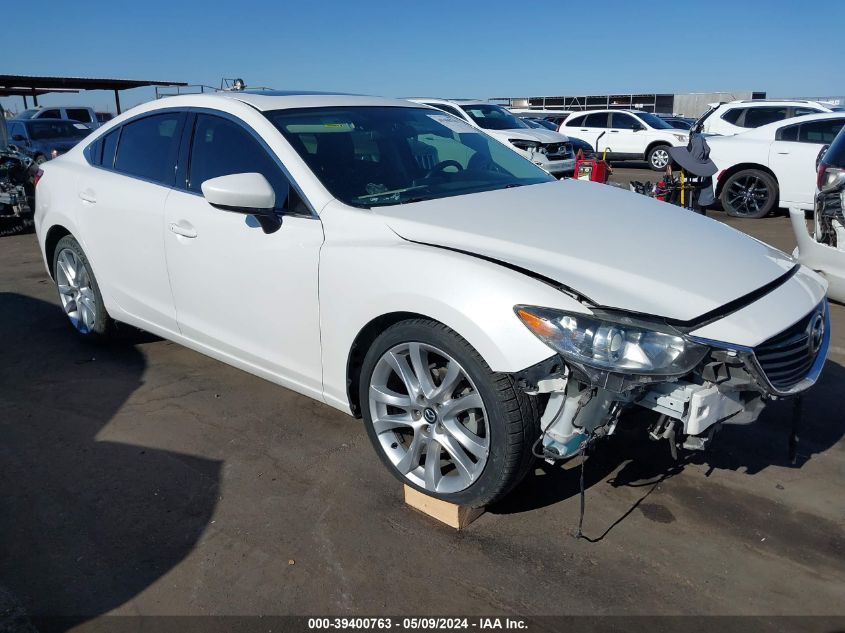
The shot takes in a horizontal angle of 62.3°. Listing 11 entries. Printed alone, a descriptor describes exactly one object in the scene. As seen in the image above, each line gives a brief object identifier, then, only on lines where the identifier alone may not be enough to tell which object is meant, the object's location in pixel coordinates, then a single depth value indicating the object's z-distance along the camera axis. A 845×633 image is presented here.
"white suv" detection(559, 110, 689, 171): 19.89
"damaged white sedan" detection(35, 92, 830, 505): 2.47
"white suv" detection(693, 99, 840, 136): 14.03
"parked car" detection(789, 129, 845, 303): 4.97
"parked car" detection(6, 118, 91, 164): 16.33
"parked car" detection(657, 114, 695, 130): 22.82
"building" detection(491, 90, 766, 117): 37.75
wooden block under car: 2.88
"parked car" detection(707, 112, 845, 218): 9.94
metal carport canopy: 21.95
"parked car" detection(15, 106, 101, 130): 20.91
